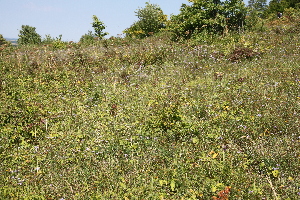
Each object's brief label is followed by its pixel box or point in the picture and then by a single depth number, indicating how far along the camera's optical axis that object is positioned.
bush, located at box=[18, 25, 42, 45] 49.26
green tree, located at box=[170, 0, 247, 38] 14.17
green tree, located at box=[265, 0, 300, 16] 34.11
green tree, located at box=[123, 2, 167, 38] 25.02
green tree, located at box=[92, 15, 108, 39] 22.08
